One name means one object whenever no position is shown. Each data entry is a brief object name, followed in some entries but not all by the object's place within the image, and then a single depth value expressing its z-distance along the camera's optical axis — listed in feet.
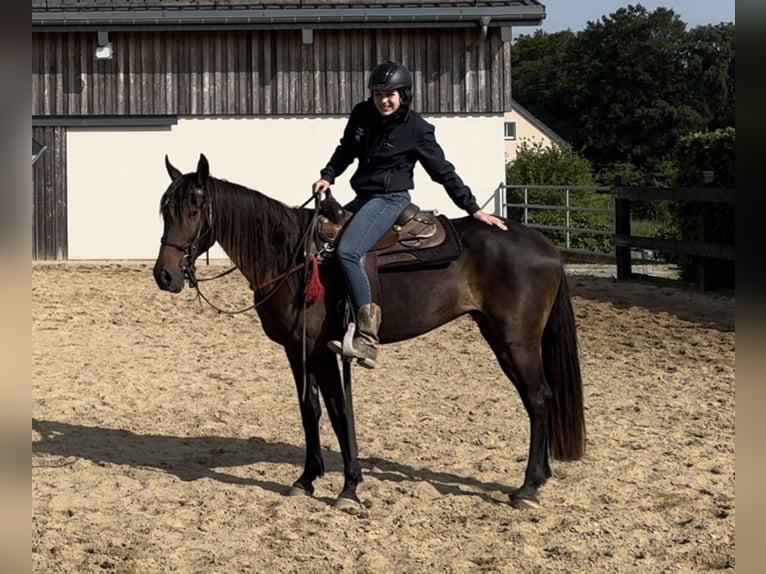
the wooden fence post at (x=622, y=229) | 44.01
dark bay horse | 15.35
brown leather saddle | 15.52
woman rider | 14.97
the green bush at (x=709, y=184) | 38.34
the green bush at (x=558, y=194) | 66.18
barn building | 57.93
